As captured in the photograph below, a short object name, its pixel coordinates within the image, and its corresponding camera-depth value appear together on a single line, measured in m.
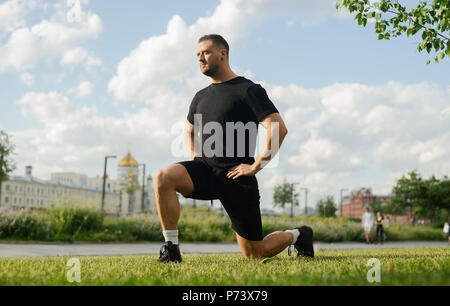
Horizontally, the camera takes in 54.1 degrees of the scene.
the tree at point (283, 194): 54.69
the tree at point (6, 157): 41.53
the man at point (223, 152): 4.35
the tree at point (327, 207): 46.75
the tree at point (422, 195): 46.84
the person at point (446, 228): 27.04
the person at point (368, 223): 21.00
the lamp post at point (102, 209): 17.12
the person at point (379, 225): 21.93
